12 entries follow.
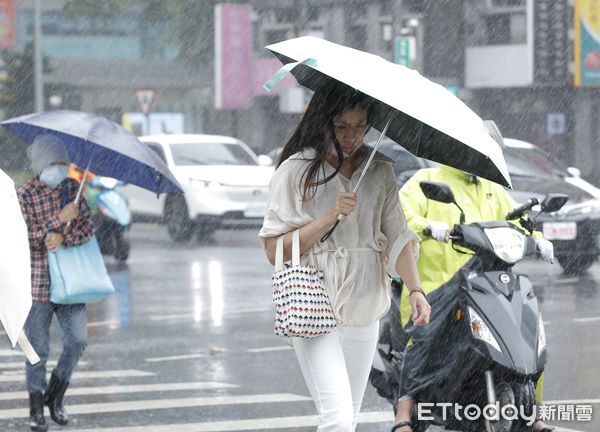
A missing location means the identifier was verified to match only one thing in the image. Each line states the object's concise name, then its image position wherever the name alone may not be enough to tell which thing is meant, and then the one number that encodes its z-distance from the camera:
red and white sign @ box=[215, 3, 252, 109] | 49.75
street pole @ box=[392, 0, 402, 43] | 31.20
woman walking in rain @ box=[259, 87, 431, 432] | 5.26
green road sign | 32.88
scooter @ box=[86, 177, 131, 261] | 19.25
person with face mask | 8.08
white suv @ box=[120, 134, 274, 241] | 22.95
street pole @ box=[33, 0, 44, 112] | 37.75
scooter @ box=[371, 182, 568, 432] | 6.41
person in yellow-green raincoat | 7.02
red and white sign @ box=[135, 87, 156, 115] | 35.72
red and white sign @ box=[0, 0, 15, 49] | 46.72
